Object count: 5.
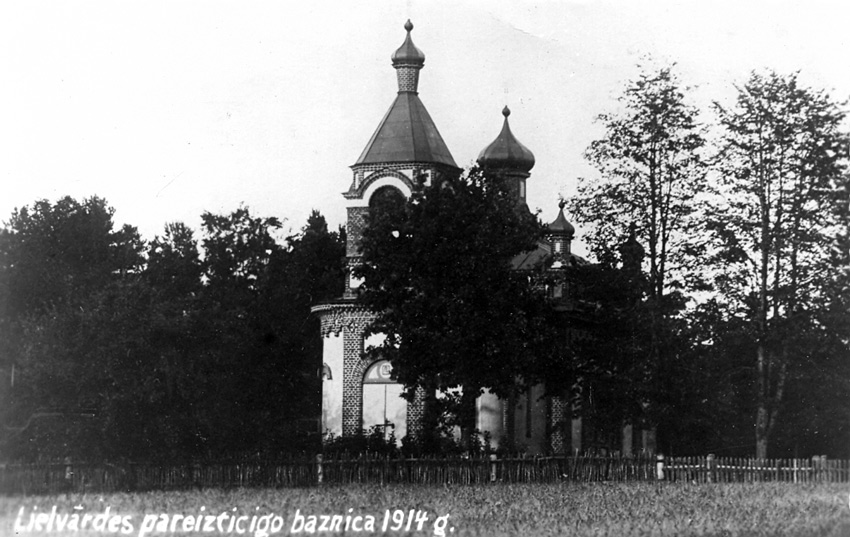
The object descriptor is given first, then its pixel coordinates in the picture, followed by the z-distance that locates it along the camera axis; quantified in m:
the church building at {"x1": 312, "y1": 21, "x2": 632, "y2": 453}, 43.31
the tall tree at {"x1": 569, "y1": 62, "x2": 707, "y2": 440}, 35.88
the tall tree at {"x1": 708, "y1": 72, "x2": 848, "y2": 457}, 33.56
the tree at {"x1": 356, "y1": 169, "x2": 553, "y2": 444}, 34.34
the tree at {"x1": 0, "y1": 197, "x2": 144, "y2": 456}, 37.38
